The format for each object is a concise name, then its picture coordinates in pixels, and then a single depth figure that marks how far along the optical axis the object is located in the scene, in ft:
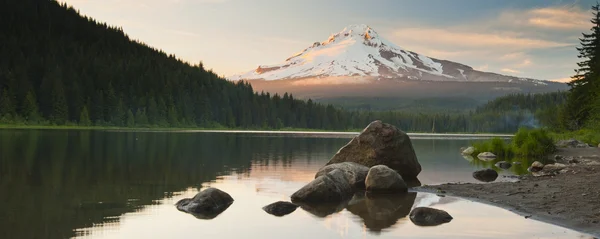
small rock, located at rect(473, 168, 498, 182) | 107.45
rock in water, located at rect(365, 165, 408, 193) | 84.89
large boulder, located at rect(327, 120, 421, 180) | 106.83
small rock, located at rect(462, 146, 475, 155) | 193.16
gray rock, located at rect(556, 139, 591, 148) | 183.75
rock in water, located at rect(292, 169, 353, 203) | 75.46
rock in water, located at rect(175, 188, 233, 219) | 64.44
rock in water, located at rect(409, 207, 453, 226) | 59.41
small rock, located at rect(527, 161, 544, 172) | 117.60
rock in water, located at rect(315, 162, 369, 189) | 89.92
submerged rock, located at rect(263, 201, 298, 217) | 65.67
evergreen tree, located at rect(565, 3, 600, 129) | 252.21
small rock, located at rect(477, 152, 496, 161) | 173.27
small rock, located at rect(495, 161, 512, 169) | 133.41
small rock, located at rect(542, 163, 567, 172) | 109.14
